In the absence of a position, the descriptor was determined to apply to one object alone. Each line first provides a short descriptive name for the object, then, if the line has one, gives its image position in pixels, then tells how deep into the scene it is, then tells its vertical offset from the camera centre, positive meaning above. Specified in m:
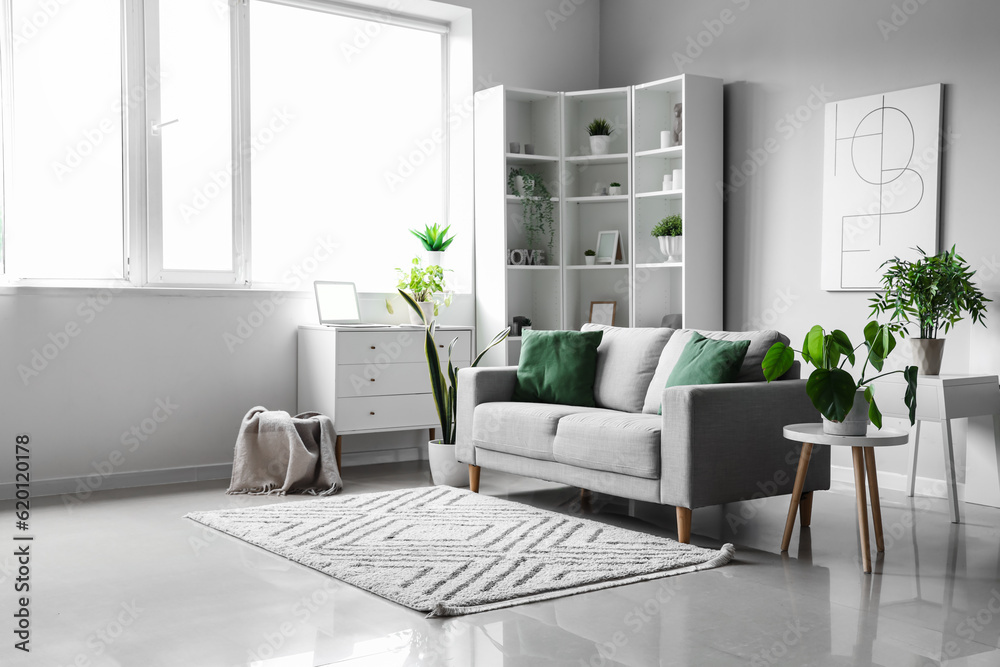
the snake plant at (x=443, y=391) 4.80 -0.52
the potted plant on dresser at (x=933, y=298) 4.11 -0.04
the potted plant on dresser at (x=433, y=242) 5.80 +0.29
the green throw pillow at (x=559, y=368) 4.43 -0.37
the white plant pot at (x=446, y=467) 4.82 -0.90
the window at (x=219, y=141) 4.80 +0.83
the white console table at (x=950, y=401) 3.97 -0.48
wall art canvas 4.54 +0.53
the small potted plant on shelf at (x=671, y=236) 5.57 +0.31
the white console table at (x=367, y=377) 5.10 -0.48
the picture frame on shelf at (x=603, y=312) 6.01 -0.14
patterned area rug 2.96 -0.94
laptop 5.36 -0.08
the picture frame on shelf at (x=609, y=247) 5.95 +0.26
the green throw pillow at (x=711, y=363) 3.74 -0.29
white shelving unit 5.52 +0.53
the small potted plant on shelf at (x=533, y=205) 5.95 +0.53
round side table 3.19 -0.58
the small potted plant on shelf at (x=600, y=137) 5.96 +0.95
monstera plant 3.16 -0.26
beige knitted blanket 4.68 -0.83
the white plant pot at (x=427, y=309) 5.54 -0.11
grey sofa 3.45 -0.57
